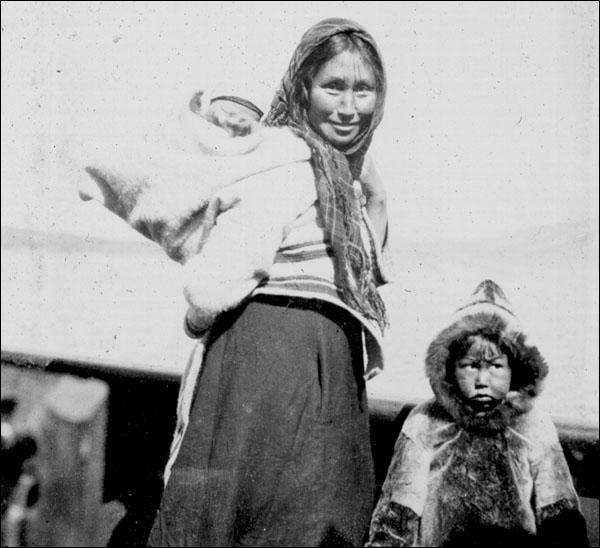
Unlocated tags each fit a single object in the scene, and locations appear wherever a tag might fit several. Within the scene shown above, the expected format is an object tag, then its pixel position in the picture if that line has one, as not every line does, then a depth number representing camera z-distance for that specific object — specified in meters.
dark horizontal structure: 2.19
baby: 1.96
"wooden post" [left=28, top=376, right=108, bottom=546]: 2.37
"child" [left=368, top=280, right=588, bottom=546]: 1.89
